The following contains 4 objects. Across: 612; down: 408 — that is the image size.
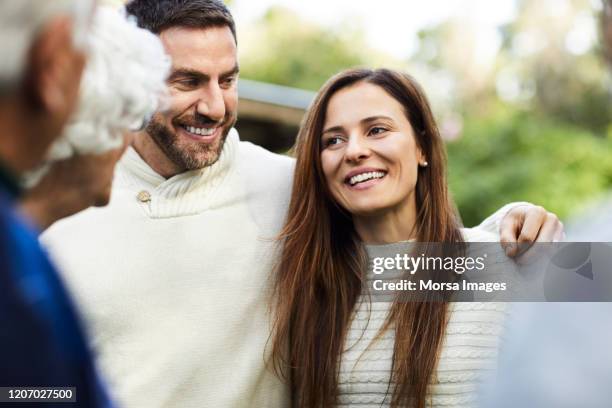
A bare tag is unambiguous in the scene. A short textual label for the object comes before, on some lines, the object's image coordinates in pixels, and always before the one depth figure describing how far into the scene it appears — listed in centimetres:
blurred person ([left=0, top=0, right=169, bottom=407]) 95
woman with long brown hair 255
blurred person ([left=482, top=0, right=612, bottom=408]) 72
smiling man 257
